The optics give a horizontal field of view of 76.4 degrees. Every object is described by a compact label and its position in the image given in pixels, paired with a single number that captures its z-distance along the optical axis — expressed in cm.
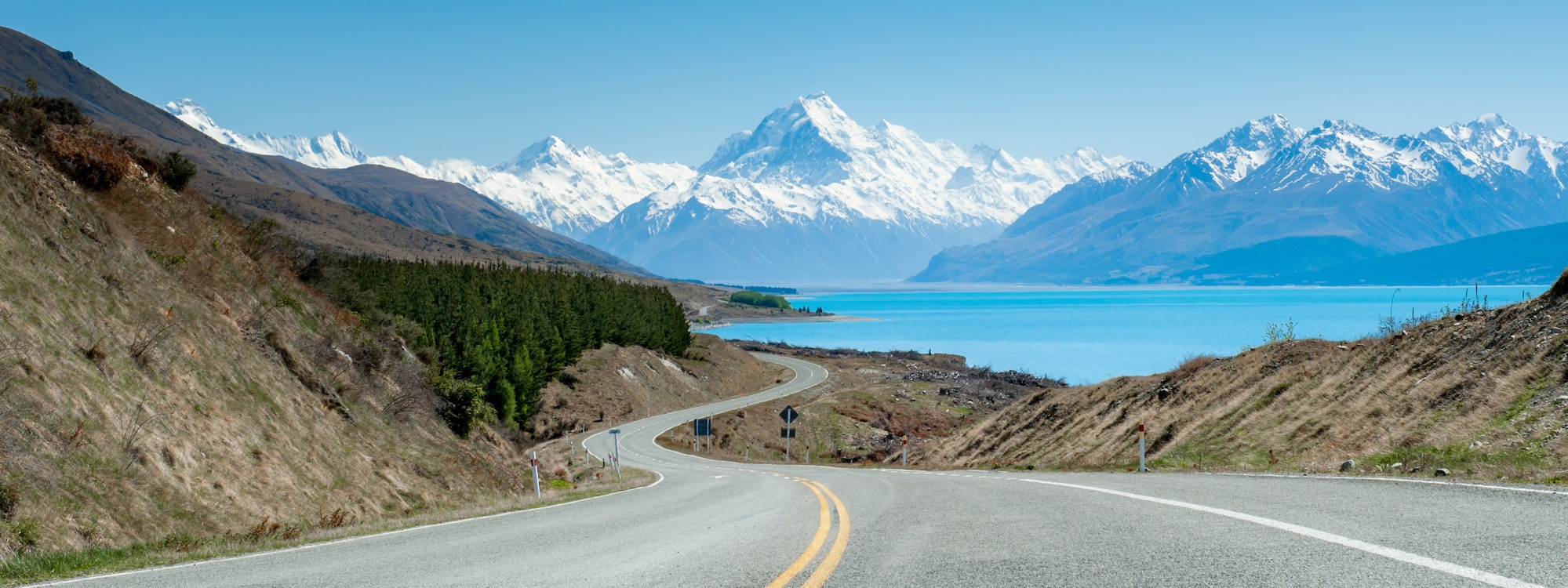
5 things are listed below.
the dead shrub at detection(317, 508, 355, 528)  1520
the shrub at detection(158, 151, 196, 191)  3125
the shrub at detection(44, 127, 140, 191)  2442
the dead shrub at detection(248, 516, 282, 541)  1251
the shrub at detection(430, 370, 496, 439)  3142
